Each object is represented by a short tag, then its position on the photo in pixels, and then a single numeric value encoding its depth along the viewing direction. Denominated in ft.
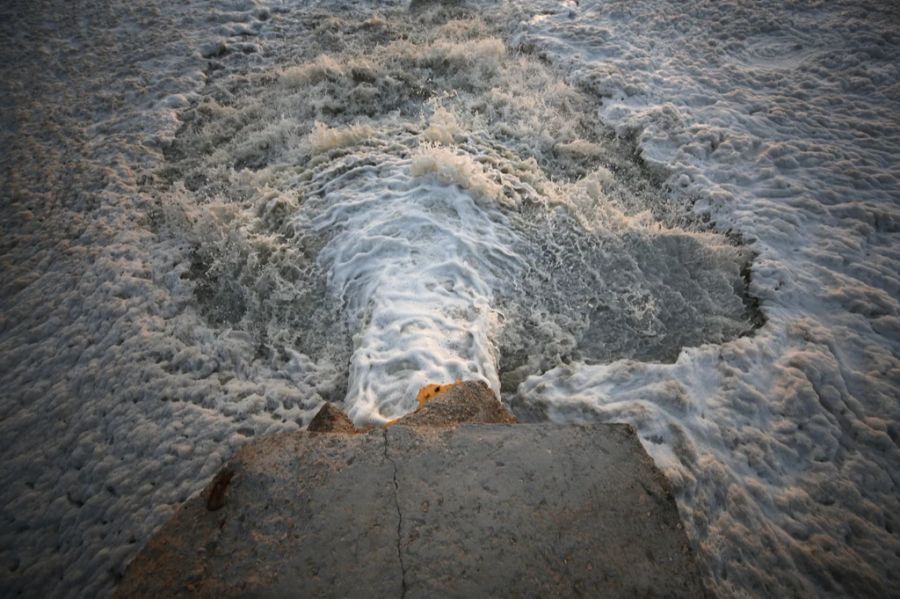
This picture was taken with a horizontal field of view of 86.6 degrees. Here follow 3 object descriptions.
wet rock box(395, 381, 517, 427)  7.56
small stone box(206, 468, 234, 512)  6.13
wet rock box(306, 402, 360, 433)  7.90
